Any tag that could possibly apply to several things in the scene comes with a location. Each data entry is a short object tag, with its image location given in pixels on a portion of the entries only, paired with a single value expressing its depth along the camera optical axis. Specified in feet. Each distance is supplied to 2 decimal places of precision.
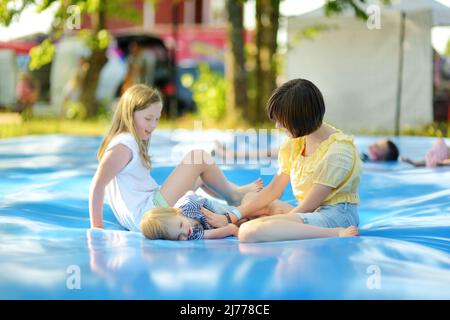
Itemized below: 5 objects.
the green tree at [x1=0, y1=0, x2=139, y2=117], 19.43
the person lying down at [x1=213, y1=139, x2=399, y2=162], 19.30
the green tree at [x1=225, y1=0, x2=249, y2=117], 34.60
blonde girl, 10.73
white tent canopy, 32.01
